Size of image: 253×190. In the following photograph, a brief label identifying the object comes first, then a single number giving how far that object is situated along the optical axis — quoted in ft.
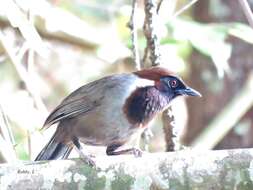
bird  24.44
